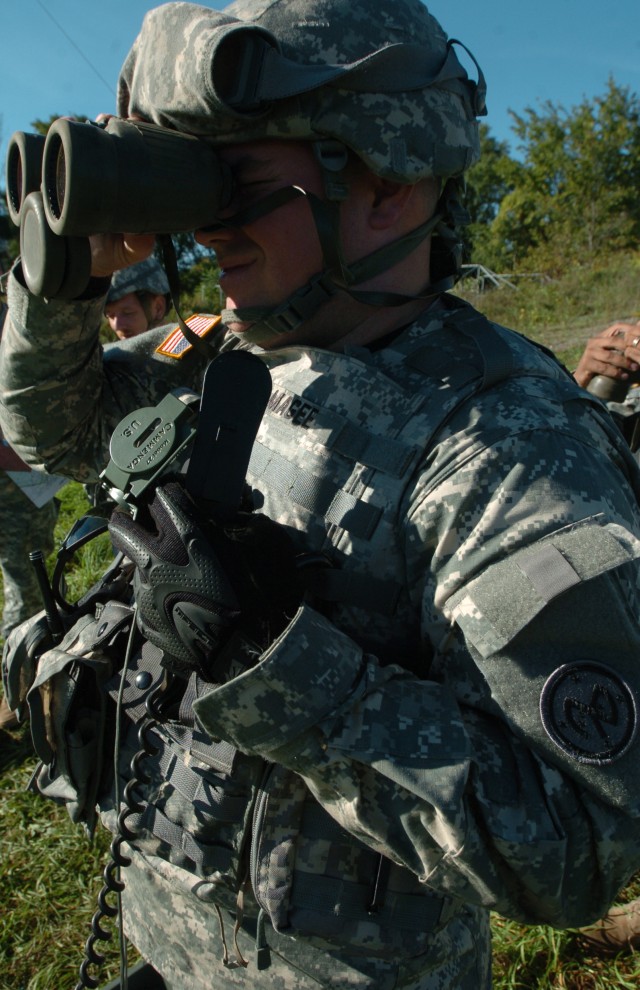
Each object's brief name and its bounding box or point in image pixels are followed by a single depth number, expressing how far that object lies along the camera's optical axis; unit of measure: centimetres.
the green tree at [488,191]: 4141
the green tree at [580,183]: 3444
